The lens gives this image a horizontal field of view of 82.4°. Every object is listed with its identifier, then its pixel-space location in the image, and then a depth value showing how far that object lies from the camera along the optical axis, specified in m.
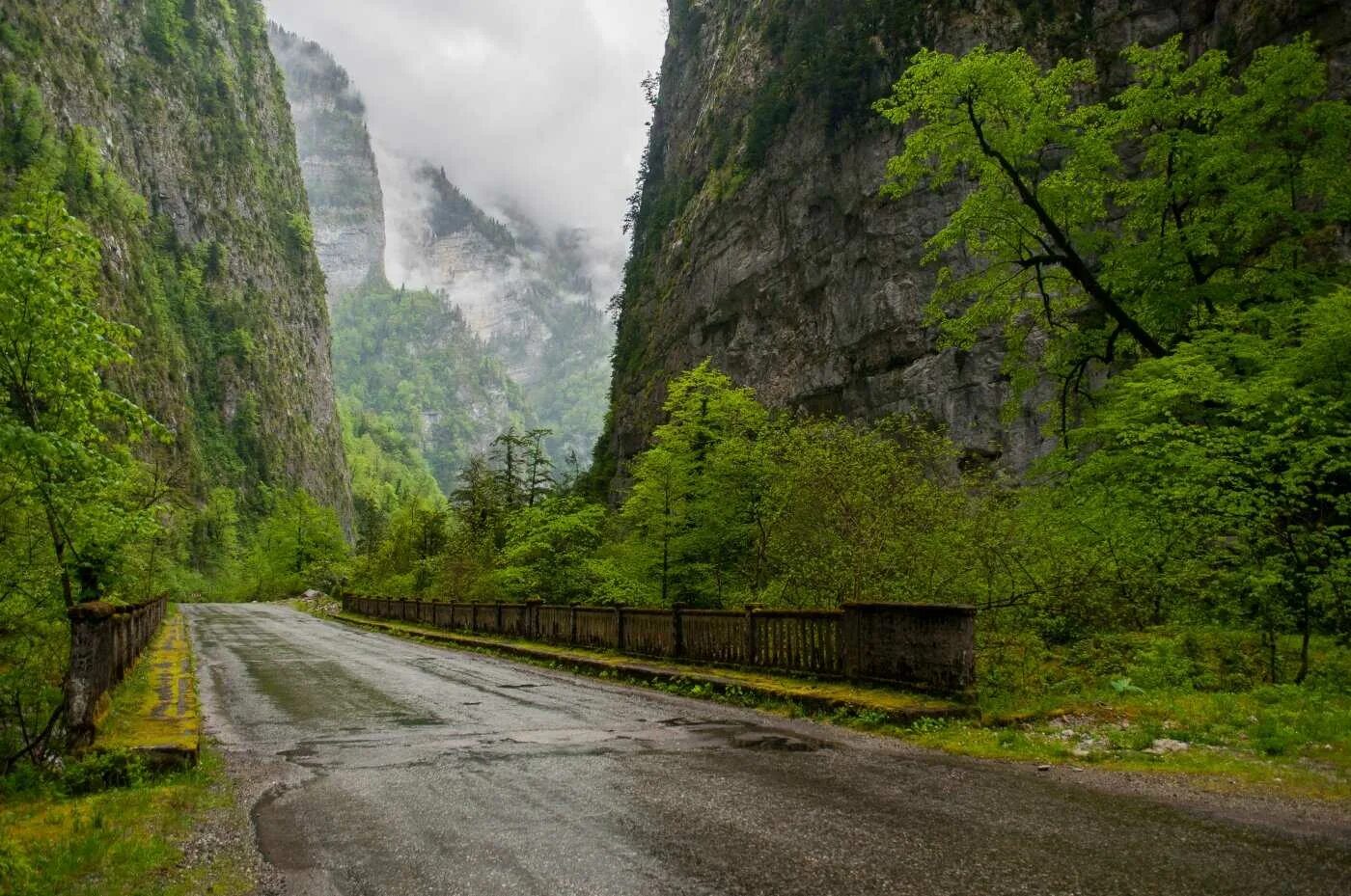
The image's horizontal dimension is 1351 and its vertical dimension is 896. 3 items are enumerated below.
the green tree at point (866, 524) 12.06
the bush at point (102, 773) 5.82
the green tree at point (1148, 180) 15.46
